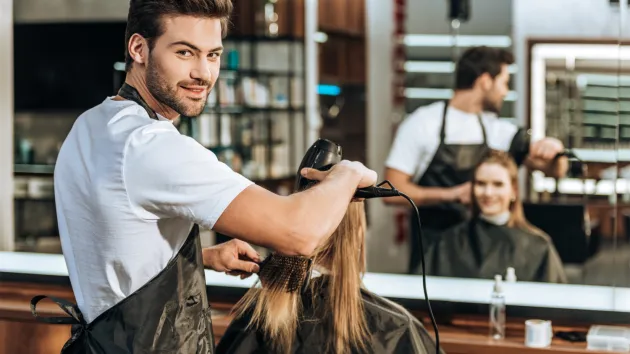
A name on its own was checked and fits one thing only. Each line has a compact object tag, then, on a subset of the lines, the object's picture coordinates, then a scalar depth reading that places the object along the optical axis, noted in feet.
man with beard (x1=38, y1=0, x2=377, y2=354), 5.40
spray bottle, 9.17
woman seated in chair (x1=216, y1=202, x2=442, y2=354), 7.68
